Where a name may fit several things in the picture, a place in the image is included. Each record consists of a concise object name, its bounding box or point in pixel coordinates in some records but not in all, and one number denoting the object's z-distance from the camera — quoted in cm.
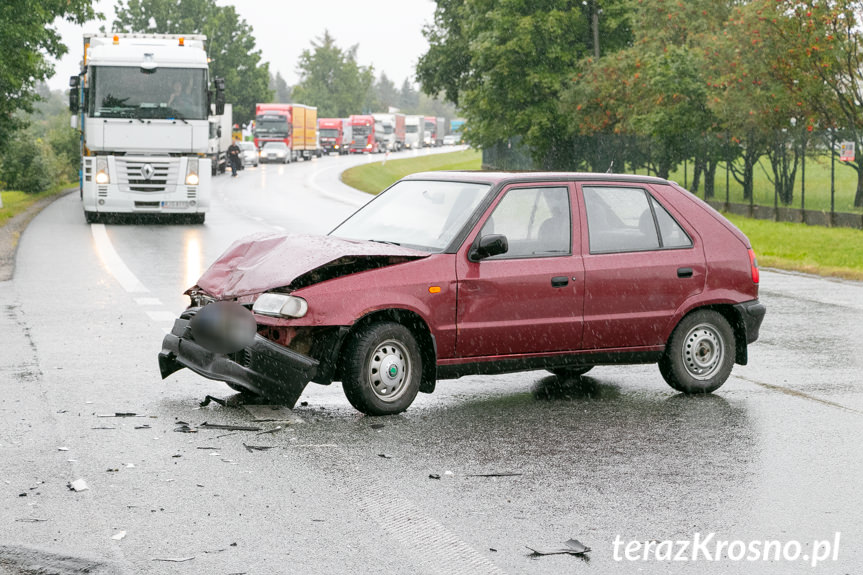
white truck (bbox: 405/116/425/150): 14325
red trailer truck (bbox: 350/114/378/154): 11412
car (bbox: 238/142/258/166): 7532
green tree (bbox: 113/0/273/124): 10112
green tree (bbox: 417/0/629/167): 4662
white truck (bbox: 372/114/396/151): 12119
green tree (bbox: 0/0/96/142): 2839
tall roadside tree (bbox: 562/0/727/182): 3750
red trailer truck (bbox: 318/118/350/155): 11244
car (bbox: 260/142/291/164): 8100
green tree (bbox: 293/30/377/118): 18112
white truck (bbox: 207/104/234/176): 5956
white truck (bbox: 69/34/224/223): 2509
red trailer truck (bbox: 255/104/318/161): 8356
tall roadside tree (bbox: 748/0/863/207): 2997
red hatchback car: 789
